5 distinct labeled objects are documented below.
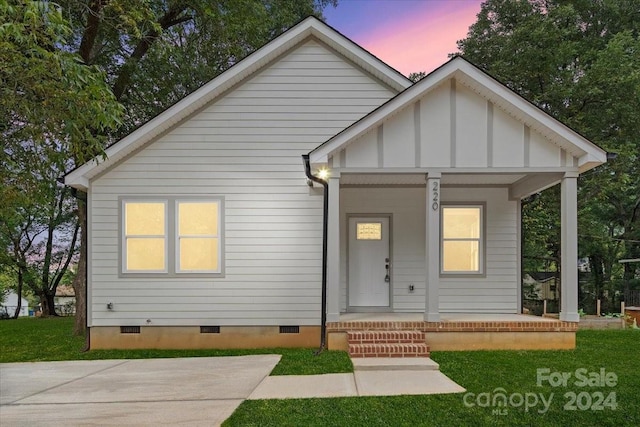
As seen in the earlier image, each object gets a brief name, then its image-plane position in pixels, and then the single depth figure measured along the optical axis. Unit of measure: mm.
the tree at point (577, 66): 12820
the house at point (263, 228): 7551
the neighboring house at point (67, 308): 23809
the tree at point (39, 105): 4305
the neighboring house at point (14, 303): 41406
